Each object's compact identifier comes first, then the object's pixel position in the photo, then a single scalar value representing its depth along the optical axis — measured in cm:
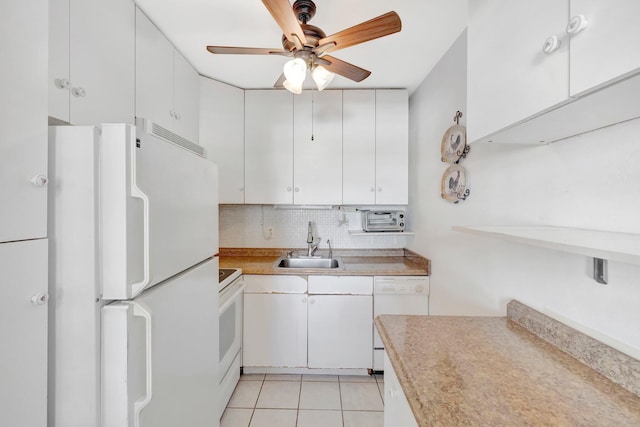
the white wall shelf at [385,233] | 229
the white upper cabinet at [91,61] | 96
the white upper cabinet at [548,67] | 51
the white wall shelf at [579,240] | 50
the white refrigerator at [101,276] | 69
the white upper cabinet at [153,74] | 142
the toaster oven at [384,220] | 237
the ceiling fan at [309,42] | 103
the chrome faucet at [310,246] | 249
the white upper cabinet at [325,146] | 228
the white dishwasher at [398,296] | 202
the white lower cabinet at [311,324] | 202
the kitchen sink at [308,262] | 239
